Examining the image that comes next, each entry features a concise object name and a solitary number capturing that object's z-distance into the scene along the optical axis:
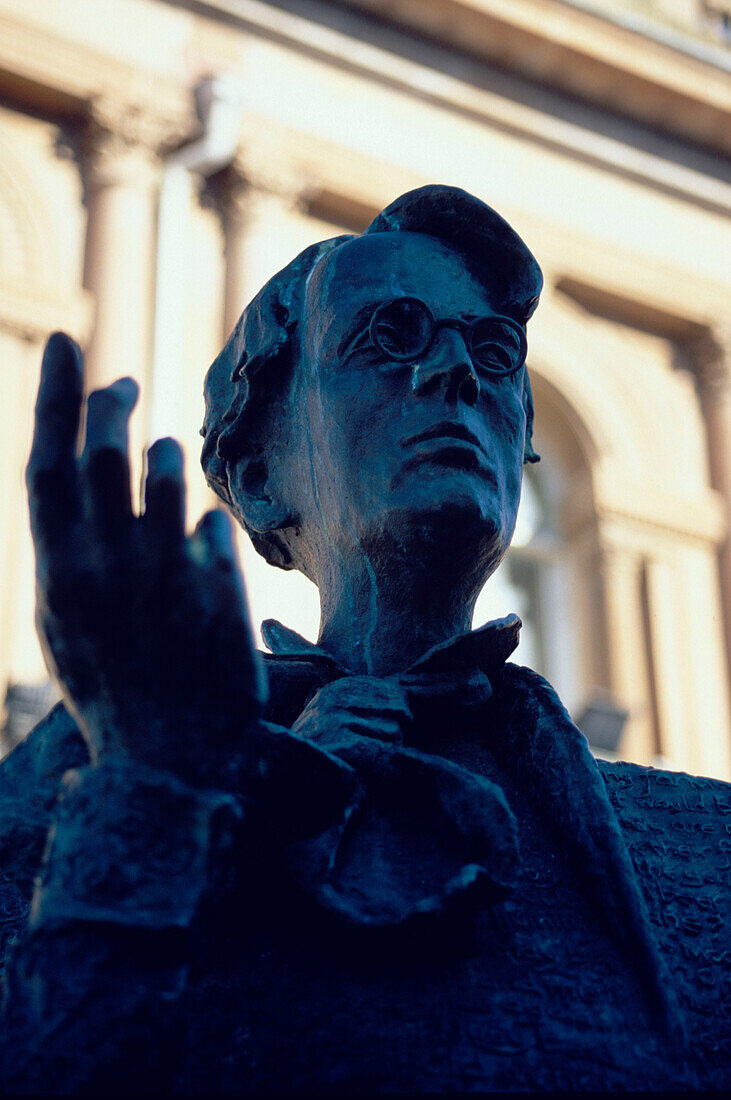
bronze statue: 2.36
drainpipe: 12.79
